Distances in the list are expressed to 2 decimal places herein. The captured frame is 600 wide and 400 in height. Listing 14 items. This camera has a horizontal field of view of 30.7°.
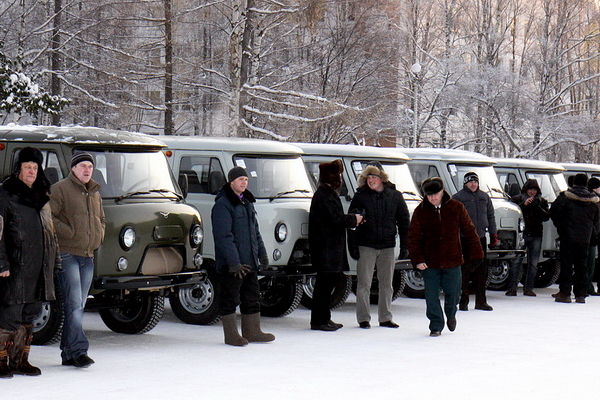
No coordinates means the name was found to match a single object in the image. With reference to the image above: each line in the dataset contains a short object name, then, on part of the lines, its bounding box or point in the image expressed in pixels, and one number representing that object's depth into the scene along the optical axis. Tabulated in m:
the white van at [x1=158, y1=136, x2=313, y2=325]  13.15
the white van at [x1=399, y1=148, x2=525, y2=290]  17.27
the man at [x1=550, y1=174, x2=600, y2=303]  16.88
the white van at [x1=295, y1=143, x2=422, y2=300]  15.41
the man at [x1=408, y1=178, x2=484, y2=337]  12.33
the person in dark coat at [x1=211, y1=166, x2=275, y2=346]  11.27
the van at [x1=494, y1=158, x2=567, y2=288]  19.41
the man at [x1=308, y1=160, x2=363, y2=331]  12.62
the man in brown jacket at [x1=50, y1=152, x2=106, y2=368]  9.53
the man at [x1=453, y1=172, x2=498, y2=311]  15.43
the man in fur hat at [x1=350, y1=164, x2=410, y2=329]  12.94
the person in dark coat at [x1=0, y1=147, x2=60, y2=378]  8.88
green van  10.82
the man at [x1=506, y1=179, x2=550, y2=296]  17.70
